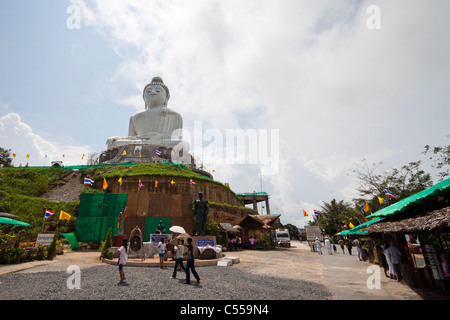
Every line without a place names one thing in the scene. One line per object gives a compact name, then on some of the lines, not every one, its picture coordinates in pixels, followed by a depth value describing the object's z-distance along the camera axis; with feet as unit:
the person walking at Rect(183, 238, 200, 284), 21.43
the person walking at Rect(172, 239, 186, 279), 23.86
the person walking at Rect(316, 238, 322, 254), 62.86
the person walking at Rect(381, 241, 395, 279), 25.16
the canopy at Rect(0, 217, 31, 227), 35.18
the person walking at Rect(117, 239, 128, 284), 21.52
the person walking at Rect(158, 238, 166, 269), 29.74
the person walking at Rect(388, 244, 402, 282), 23.84
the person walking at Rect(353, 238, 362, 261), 47.10
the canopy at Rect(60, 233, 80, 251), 51.88
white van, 91.93
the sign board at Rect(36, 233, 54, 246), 39.06
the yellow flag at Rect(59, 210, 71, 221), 44.02
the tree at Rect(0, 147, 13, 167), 108.08
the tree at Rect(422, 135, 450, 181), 55.22
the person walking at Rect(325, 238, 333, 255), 61.26
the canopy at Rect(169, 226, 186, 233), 32.17
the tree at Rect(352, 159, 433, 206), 63.67
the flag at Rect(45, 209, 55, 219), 43.18
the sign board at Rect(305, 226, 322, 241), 78.10
